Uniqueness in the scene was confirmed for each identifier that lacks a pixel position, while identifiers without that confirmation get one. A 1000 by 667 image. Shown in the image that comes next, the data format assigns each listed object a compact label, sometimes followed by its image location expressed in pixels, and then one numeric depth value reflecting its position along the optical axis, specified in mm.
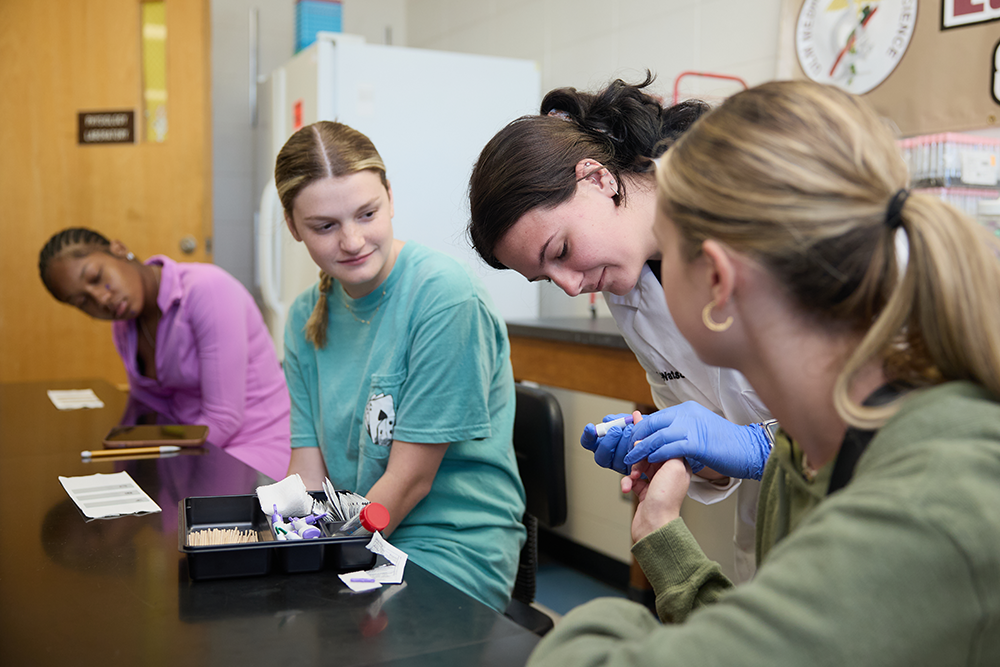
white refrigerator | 2777
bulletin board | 1817
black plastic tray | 855
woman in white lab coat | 1058
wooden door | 3268
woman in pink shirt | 1947
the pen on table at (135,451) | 1488
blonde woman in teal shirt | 1226
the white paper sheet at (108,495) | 1138
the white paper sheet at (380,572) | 858
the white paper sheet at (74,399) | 2012
